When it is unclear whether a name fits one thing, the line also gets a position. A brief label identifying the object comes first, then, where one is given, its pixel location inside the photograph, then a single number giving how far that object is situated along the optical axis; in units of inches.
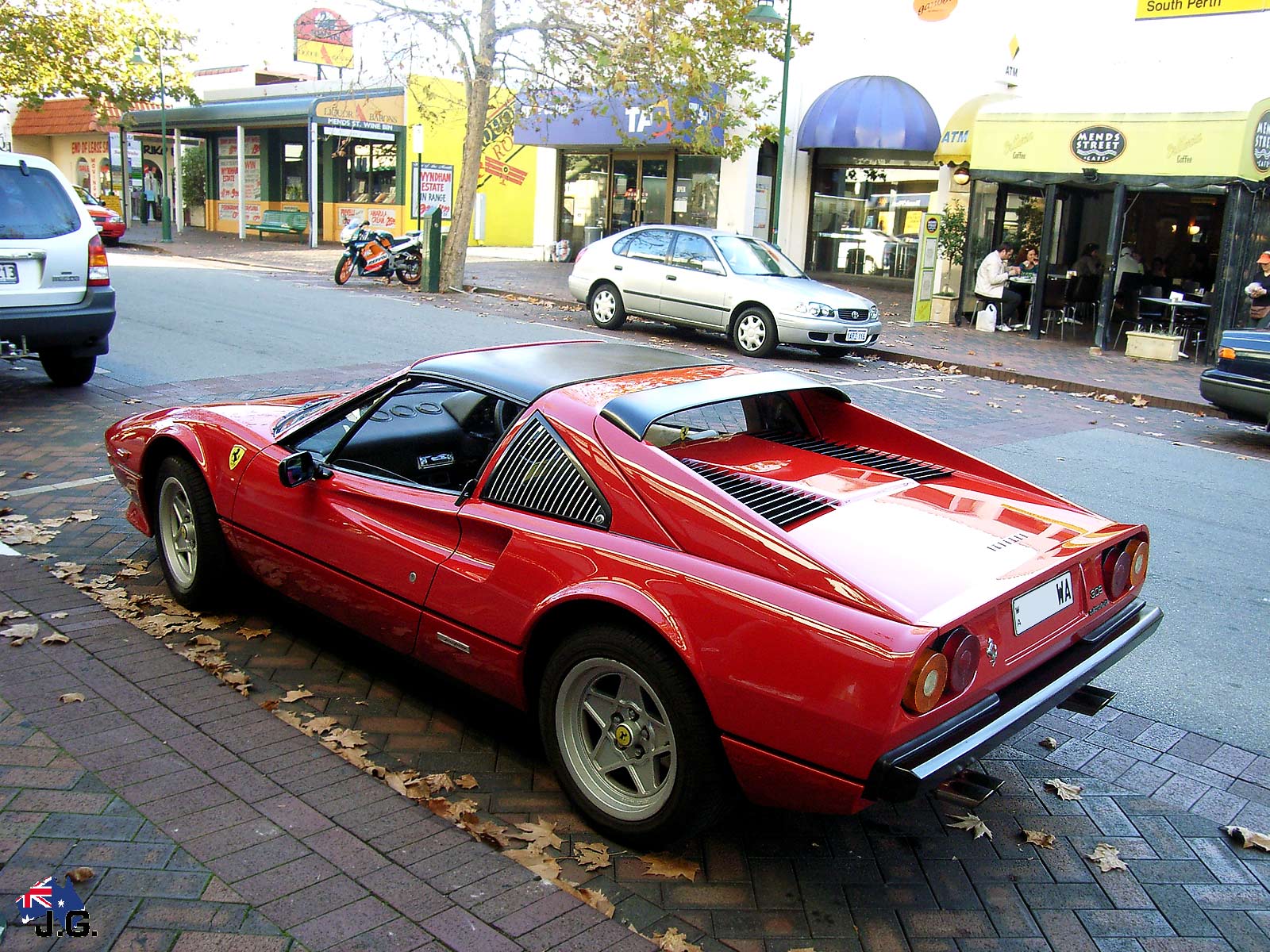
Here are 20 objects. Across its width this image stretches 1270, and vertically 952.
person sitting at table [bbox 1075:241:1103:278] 789.9
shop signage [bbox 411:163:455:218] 984.3
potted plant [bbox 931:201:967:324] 801.6
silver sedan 580.7
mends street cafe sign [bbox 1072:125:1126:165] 676.1
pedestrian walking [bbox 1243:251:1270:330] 572.4
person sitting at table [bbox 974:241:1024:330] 755.4
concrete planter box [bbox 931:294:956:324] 799.7
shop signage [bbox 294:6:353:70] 1358.3
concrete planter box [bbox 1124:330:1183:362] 658.2
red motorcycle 829.2
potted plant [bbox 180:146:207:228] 1493.6
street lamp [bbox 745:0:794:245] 752.3
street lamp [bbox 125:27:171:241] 1233.5
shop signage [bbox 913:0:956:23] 880.3
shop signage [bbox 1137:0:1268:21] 705.6
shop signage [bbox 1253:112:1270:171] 625.9
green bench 1315.2
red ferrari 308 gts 116.7
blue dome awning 883.4
